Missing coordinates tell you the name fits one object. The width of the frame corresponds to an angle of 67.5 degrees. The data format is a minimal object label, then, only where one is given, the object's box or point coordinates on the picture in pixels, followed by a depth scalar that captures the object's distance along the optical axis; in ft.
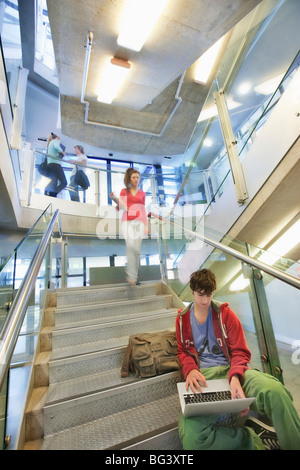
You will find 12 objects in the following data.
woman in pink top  9.86
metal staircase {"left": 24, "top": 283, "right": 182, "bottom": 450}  4.39
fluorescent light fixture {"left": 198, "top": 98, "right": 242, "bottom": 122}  9.12
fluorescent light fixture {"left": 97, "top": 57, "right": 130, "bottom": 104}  12.77
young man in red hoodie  3.65
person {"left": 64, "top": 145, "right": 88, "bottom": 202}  17.38
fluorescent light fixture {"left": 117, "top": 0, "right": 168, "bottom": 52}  9.57
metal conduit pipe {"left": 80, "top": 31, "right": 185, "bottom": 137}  11.70
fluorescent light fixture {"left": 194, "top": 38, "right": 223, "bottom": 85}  15.44
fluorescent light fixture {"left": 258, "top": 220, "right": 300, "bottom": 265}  8.45
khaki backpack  5.54
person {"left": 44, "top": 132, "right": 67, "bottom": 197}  16.01
